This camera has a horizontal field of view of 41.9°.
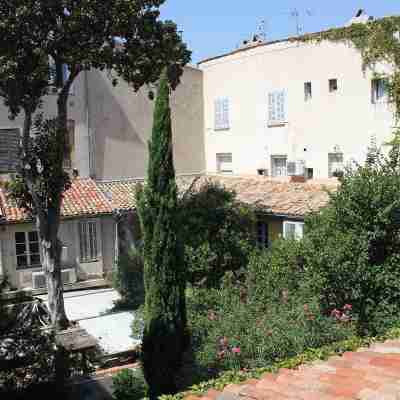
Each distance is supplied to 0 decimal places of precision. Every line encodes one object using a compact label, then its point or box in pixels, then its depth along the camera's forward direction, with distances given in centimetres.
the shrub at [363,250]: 1137
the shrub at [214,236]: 1638
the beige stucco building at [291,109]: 2120
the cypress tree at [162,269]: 1174
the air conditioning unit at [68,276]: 2166
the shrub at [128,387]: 1120
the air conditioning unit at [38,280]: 2080
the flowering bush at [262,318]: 1130
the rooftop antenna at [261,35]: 2670
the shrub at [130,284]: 1862
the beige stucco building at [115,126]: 2373
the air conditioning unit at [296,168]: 2364
